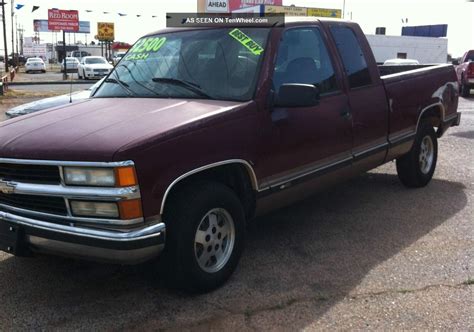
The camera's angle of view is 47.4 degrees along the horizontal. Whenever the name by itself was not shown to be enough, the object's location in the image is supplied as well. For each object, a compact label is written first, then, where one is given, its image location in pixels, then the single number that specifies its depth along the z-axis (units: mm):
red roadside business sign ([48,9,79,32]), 46219
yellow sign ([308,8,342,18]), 36334
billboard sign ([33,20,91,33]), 94938
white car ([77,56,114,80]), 32125
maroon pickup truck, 3178
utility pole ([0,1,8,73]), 40575
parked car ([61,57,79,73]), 48194
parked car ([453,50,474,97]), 19516
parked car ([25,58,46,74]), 52531
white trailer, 53125
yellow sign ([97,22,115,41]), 52222
